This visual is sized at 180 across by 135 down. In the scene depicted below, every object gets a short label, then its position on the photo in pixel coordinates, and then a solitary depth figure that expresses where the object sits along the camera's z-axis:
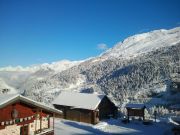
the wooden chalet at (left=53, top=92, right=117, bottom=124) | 28.12
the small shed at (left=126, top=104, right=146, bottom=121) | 27.86
